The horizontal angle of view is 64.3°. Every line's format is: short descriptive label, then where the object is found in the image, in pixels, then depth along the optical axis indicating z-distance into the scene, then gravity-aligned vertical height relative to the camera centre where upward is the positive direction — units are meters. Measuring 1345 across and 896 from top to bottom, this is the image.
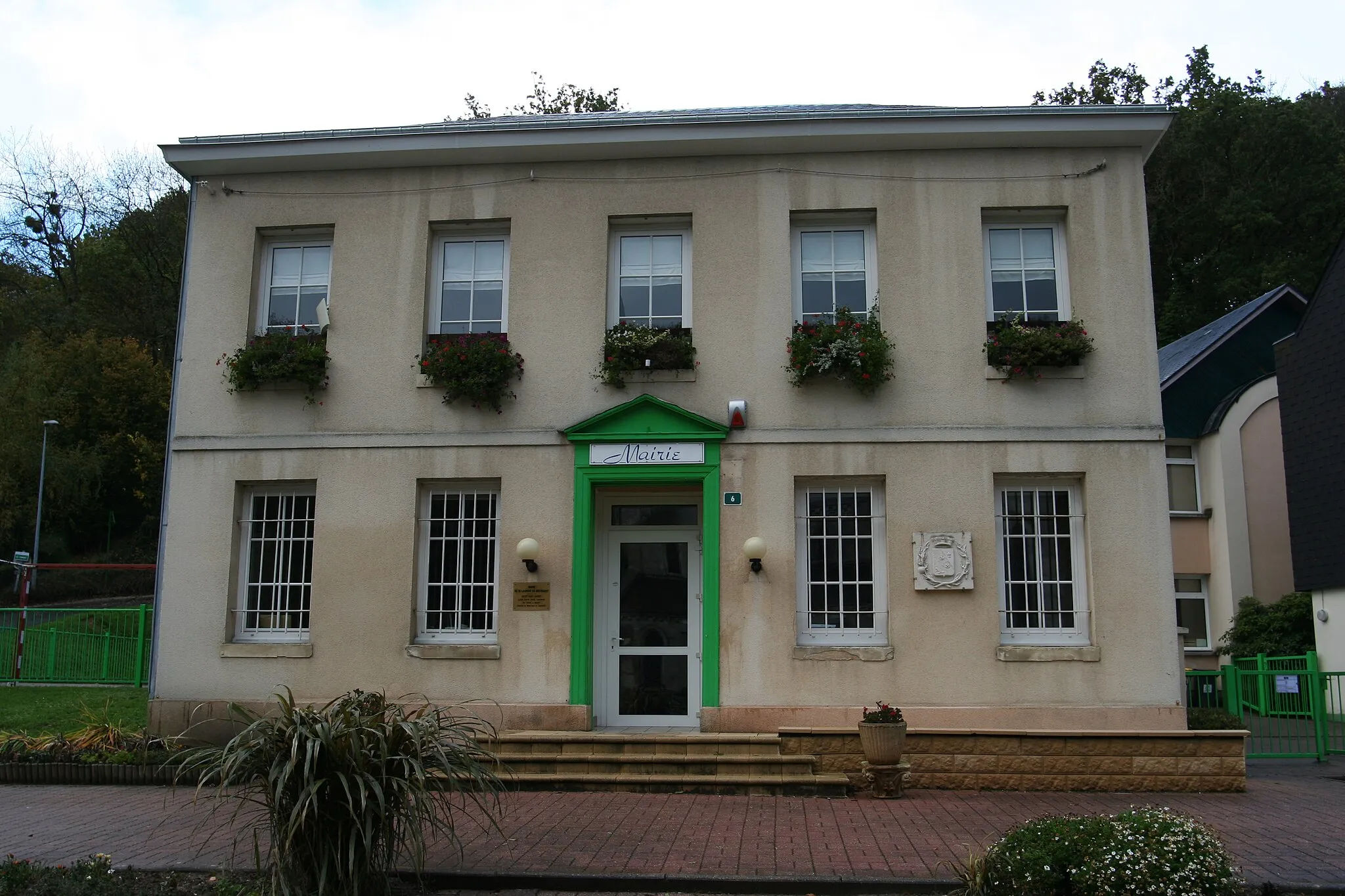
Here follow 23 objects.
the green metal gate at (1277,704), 12.70 -0.78
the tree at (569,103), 29.41 +14.53
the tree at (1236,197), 32.28 +13.54
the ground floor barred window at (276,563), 12.20 +0.82
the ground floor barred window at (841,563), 11.52 +0.80
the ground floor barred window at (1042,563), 11.41 +0.80
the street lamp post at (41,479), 34.84 +5.16
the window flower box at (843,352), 11.39 +3.00
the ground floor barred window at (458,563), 11.92 +0.81
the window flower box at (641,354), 11.75 +3.07
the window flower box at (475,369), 11.77 +2.91
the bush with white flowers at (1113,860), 6.00 -1.26
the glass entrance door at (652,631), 11.86 +0.06
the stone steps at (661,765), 10.25 -1.24
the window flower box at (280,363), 12.10 +3.05
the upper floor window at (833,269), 12.12 +4.13
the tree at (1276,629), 19.09 +0.17
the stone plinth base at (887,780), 10.05 -1.32
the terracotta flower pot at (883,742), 9.96 -0.96
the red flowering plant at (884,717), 10.10 -0.74
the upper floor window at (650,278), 12.26 +4.08
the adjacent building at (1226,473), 20.98 +3.25
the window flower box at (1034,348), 11.44 +3.06
